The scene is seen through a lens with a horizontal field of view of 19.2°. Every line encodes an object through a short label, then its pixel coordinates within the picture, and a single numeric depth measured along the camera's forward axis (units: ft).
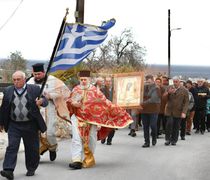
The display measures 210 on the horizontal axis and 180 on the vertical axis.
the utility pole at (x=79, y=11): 57.72
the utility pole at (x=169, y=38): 152.05
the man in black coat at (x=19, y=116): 29.43
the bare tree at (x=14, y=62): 107.81
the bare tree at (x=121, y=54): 178.08
